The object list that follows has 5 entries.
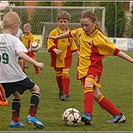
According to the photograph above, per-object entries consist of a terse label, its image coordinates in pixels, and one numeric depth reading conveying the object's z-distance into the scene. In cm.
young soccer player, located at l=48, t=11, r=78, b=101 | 1853
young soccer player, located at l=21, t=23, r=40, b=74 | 3178
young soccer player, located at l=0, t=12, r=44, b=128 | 1197
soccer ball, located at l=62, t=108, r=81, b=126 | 1274
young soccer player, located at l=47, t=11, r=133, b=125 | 1345
